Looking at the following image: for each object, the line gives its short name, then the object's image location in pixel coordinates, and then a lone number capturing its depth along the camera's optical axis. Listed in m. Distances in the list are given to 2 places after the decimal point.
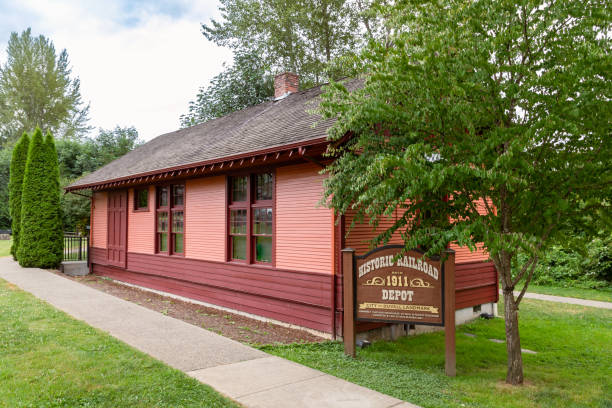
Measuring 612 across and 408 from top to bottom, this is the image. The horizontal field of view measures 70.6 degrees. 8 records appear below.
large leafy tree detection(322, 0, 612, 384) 4.27
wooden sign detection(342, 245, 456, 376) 5.54
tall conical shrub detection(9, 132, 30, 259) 18.09
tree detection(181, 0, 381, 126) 25.03
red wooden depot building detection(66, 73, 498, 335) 7.53
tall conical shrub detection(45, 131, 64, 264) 16.39
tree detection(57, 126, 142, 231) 29.02
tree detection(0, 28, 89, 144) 43.03
